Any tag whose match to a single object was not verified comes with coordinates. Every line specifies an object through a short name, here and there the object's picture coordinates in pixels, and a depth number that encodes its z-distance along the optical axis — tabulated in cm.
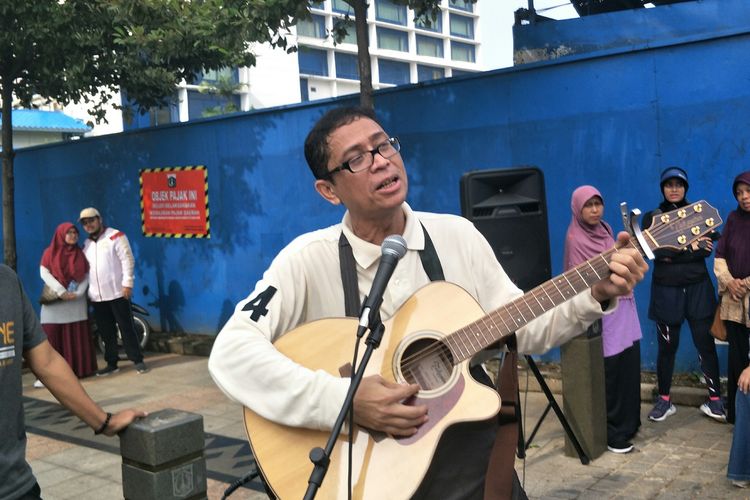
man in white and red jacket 895
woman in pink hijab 549
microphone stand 208
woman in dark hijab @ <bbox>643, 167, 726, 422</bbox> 581
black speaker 523
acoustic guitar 222
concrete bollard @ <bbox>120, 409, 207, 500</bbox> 297
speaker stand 493
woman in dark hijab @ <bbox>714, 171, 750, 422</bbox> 555
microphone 216
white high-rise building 5801
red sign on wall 1021
